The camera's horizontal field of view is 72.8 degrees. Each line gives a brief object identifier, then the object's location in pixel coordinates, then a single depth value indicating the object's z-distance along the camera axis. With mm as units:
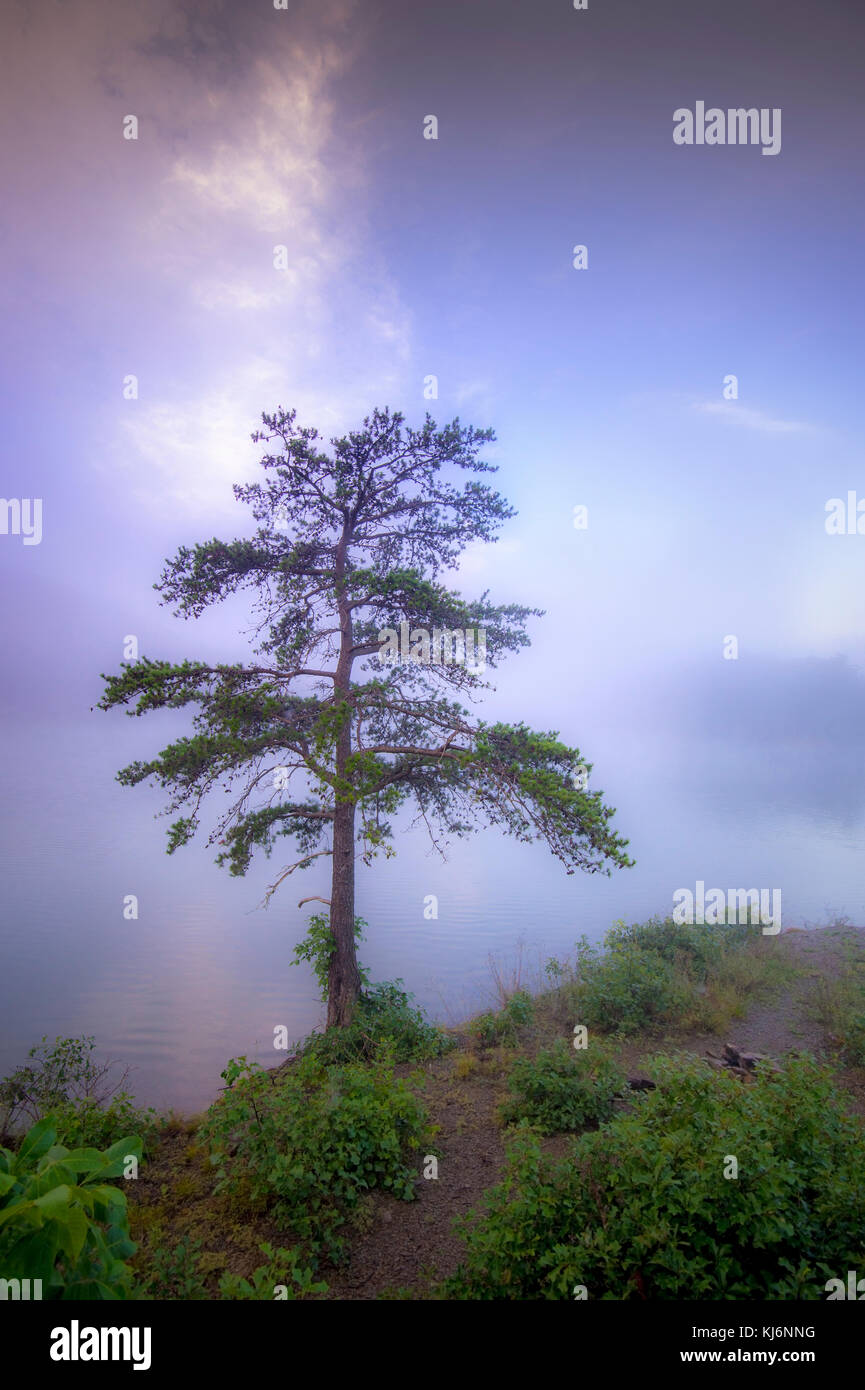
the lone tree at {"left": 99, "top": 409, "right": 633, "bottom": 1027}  8969
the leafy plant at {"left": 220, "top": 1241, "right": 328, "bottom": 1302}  3789
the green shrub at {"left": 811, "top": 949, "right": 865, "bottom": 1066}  8438
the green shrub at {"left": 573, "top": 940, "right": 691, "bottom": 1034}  10398
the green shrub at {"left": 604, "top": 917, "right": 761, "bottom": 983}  12500
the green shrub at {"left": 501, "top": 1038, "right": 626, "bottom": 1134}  6918
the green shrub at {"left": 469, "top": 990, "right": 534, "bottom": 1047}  10391
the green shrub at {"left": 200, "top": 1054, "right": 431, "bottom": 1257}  5609
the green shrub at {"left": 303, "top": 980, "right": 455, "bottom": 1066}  9955
